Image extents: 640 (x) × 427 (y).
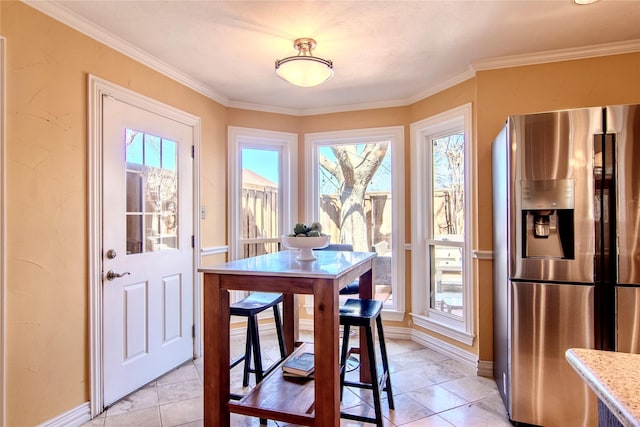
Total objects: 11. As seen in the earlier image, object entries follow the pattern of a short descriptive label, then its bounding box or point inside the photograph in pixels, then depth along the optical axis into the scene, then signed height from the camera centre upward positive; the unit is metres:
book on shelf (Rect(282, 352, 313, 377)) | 1.96 -0.84
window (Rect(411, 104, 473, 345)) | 3.04 -0.10
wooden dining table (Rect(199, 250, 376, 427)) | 1.61 -0.60
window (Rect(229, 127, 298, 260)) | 3.68 +0.28
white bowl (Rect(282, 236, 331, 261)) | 1.98 -0.15
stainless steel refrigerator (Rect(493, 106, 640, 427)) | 1.93 -0.21
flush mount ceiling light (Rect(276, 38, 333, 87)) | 2.11 +0.88
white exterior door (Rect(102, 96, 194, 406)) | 2.36 -0.22
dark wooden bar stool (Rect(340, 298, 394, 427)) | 1.93 -0.72
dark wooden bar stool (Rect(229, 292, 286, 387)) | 2.22 -0.65
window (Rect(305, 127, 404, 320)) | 3.68 +0.22
